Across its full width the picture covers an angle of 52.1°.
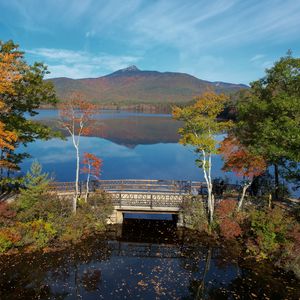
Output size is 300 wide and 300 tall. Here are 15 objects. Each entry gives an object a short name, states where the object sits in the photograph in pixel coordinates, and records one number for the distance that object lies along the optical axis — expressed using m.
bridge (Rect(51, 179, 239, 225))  28.41
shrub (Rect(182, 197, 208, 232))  26.92
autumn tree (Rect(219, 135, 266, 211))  24.67
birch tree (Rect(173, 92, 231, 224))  25.27
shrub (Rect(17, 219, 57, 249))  22.36
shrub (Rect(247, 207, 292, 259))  21.84
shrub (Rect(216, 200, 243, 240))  24.55
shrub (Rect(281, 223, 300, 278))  19.41
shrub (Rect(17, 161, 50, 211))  24.00
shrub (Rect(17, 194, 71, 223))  23.48
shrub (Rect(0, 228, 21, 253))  21.03
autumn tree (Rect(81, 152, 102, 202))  27.69
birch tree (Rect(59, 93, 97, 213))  26.84
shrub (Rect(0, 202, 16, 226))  22.41
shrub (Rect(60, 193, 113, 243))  24.23
